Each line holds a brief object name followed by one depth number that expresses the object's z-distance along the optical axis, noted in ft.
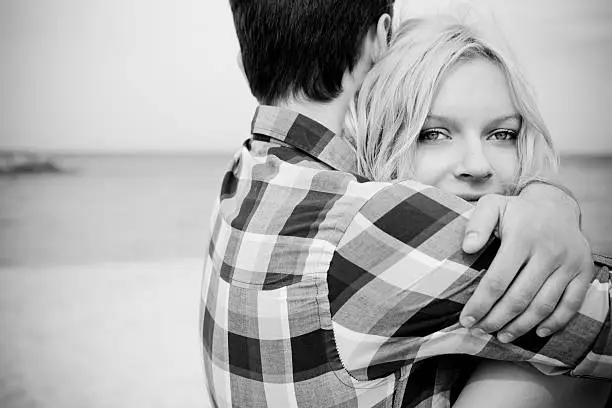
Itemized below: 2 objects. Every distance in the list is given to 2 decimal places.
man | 2.58
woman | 3.43
